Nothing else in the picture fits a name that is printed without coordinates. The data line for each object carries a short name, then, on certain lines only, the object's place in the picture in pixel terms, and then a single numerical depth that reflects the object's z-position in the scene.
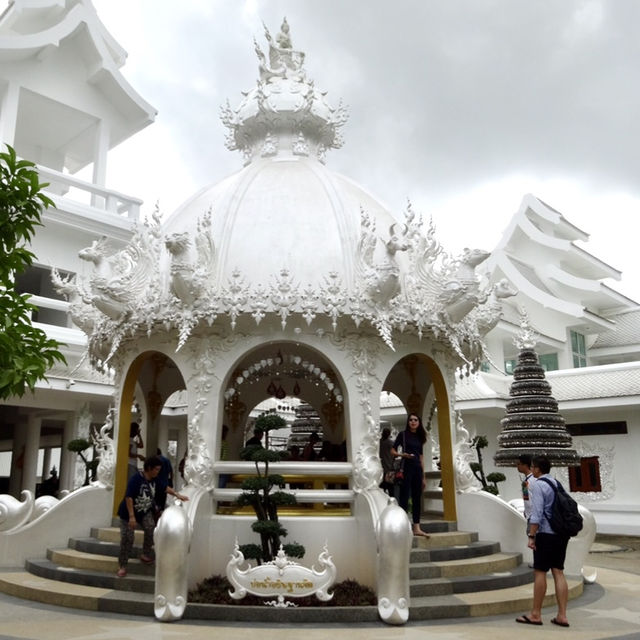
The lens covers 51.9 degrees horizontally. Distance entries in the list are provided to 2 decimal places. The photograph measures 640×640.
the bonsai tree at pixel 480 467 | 11.41
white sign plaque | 6.69
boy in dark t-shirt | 7.59
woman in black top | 8.46
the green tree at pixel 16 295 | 5.01
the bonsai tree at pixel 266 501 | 6.97
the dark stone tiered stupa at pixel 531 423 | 15.04
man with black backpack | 6.36
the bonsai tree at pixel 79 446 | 11.45
